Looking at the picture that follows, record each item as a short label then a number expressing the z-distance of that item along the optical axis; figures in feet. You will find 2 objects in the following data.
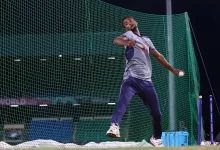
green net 76.28
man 34.68
